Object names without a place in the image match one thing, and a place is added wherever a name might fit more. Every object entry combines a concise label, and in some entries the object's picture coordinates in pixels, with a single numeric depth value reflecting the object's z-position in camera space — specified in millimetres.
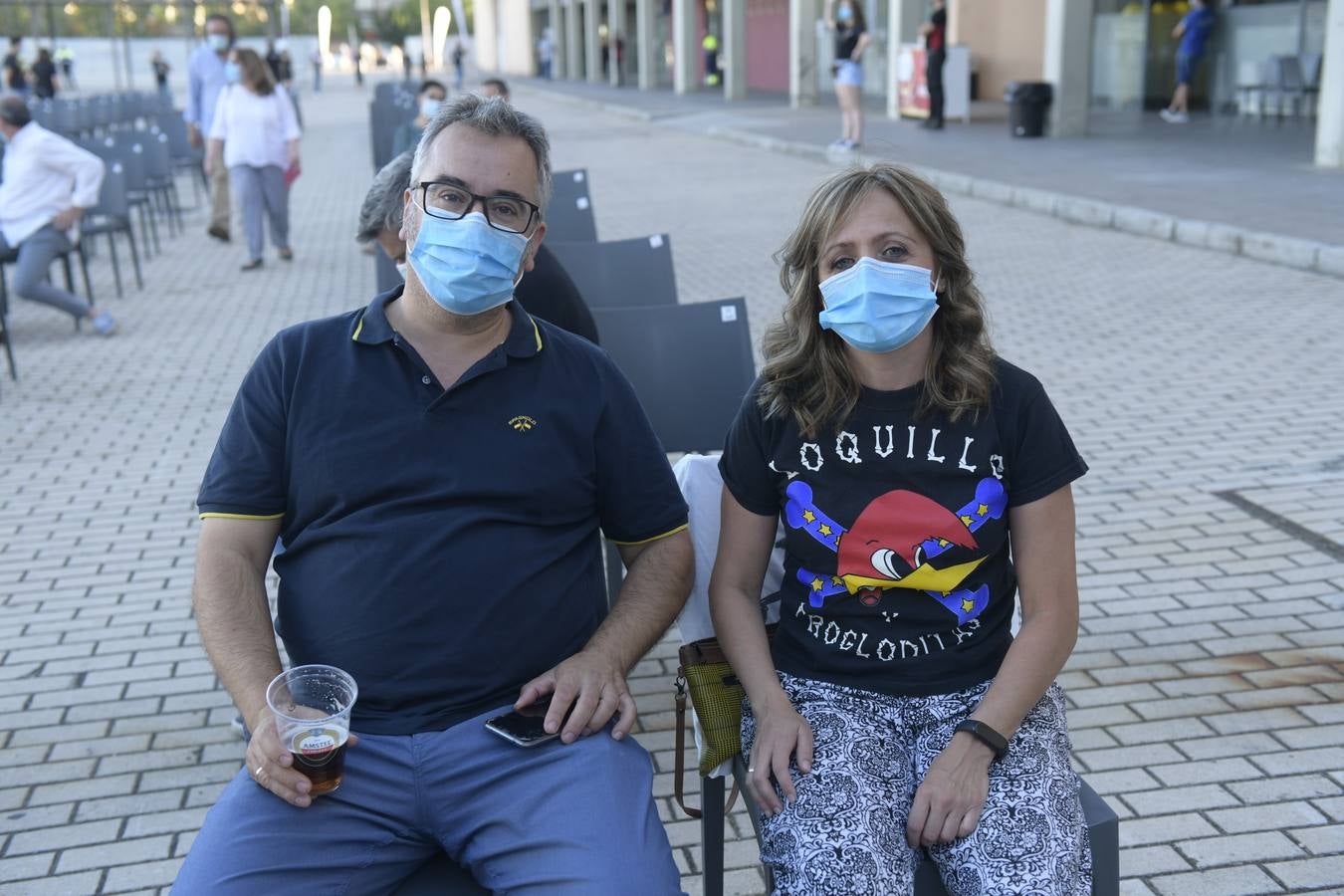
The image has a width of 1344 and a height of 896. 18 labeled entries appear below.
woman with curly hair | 2293
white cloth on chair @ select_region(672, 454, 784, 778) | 2867
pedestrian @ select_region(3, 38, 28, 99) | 30203
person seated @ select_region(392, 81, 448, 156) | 10534
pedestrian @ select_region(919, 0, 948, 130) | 21148
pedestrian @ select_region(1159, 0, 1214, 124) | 20844
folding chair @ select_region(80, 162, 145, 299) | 10297
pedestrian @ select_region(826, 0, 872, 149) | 18500
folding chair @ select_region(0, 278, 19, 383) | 7811
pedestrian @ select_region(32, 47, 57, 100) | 31125
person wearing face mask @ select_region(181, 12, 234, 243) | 12734
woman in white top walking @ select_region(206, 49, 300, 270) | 11156
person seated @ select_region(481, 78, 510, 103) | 7852
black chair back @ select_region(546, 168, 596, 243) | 6988
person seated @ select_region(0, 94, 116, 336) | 8883
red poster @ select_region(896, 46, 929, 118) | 22859
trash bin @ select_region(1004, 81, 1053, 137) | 19266
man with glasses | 2250
